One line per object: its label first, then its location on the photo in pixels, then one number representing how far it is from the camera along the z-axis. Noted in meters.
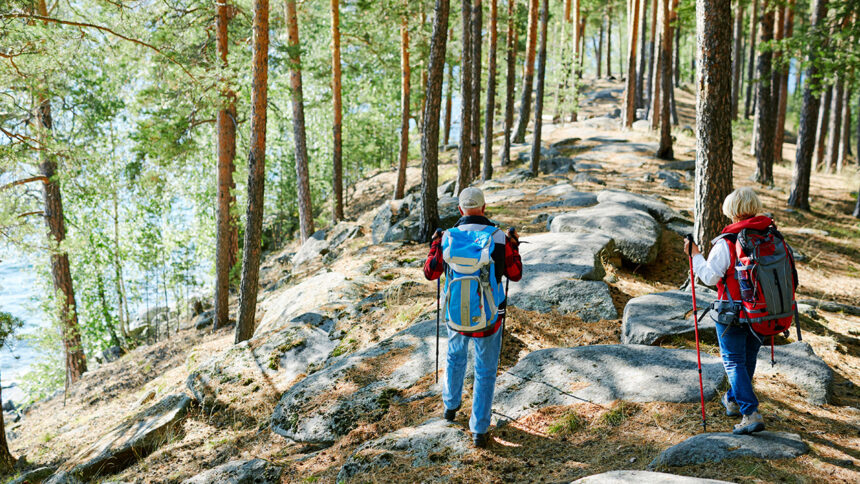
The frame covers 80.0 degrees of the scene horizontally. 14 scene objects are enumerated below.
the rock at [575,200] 11.88
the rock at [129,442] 6.17
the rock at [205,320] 14.05
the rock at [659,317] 5.43
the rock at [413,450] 4.07
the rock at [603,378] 4.46
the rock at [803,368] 4.53
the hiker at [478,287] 4.09
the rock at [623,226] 8.38
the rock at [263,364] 7.02
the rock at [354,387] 5.25
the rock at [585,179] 15.38
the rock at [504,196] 13.92
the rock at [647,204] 10.54
